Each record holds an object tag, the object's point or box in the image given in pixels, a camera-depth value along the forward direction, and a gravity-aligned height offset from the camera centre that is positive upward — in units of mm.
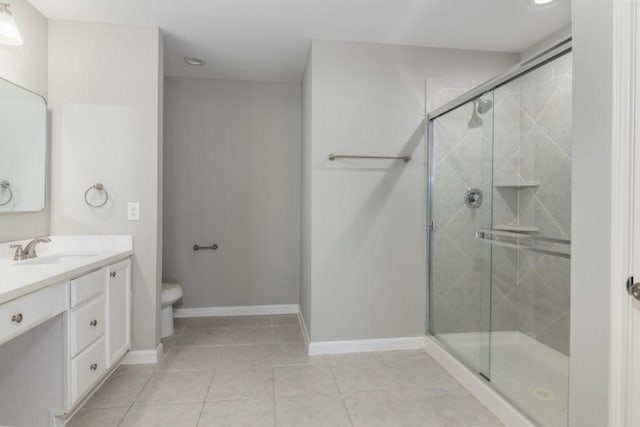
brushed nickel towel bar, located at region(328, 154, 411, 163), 2652 +440
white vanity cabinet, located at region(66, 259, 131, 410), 1714 -666
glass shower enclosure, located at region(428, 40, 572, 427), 2141 -83
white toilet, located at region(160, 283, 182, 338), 2951 -870
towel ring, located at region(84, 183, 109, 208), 2430 +123
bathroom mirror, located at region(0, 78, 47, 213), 2029 +392
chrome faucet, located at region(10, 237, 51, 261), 2023 -243
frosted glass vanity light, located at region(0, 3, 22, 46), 1777 +964
